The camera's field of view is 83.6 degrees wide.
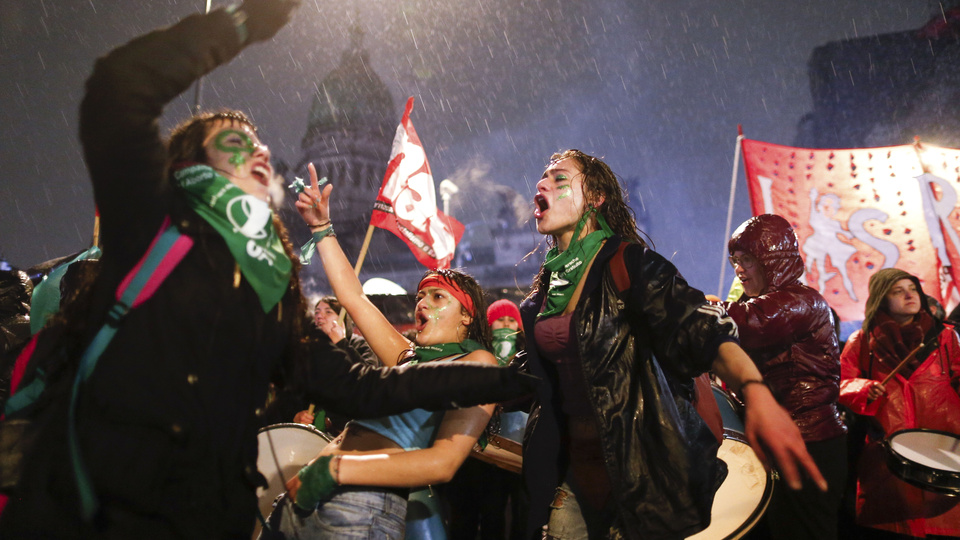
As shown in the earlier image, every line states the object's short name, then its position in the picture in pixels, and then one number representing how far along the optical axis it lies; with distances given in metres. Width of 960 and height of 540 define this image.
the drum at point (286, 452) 2.97
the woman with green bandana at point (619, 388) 2.14
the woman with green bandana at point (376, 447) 2.08
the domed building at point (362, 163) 83.00
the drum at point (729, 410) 3.52
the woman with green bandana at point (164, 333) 1.21
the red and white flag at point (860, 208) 7.37
